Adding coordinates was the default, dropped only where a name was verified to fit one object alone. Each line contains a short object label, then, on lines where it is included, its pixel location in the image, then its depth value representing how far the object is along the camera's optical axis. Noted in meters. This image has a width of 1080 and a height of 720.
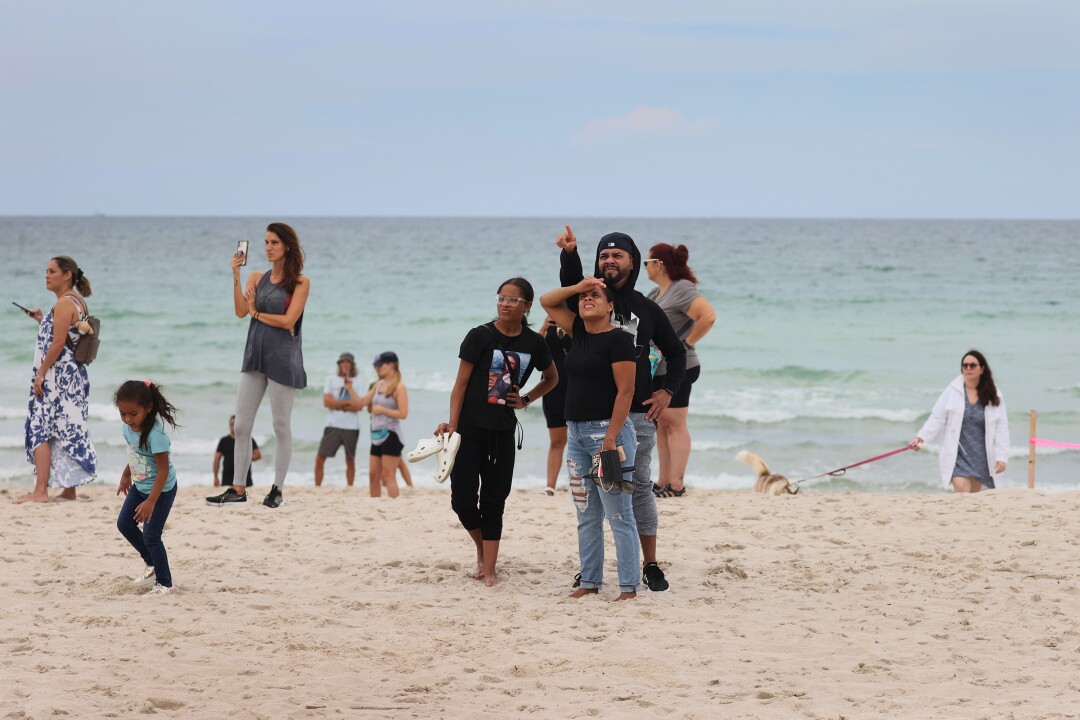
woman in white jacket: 17.12
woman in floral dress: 14.87
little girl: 10.34
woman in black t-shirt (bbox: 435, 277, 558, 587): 11.10
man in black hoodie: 10.58
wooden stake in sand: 17.65
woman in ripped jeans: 10.38
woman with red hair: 15.09
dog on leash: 17.50
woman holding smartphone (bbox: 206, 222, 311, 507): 14.66
